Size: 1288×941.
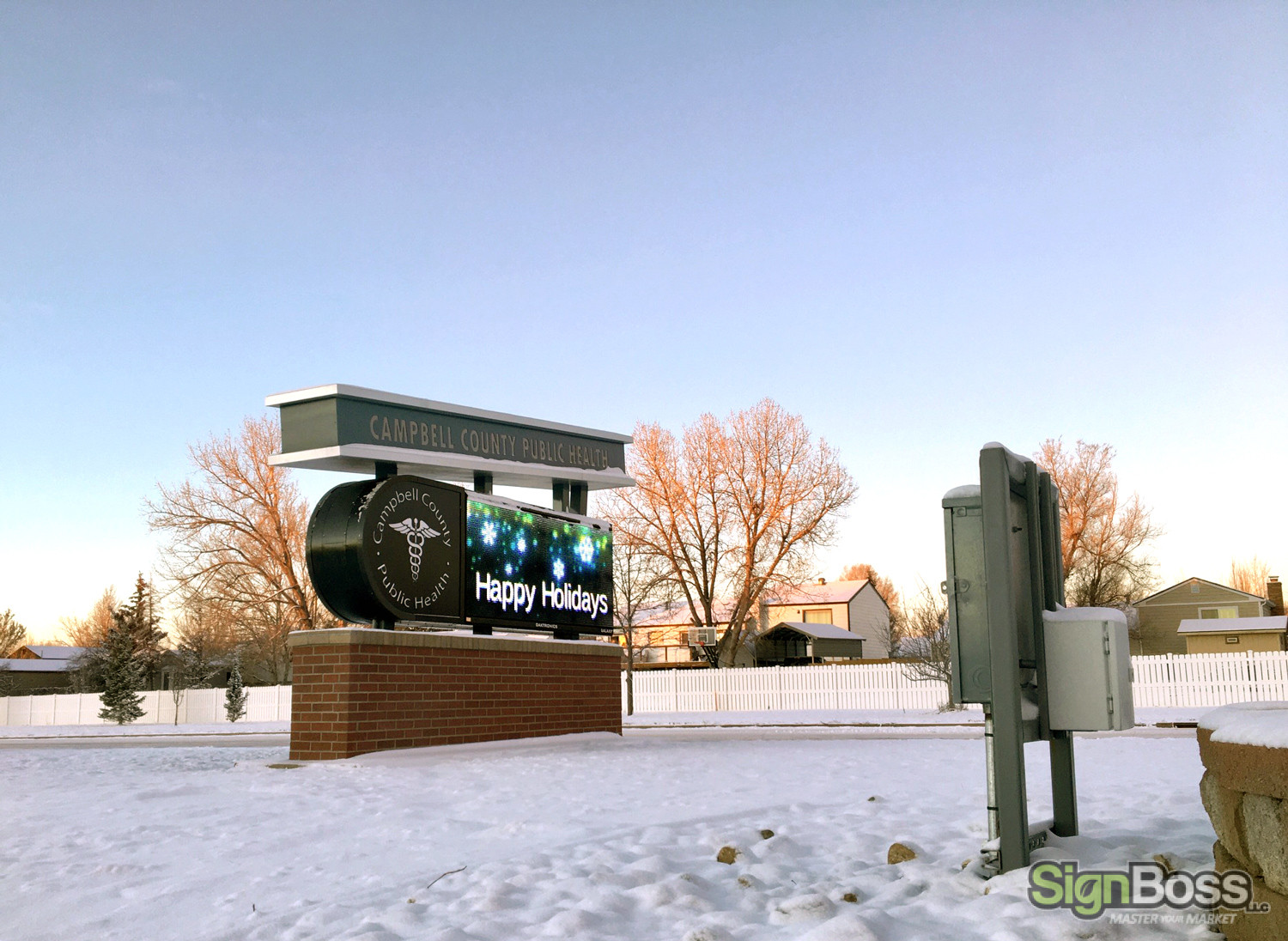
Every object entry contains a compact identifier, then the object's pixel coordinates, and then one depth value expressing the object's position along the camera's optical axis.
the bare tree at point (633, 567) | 38.94
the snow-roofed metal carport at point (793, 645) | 60.25
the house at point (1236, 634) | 44.44
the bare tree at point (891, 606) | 73.56
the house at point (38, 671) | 62.66
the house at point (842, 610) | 69.25
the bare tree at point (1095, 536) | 45.03
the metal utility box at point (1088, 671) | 4.85
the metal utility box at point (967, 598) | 4.88
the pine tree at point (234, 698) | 35.91
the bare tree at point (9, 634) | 73.61
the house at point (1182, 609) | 51.81
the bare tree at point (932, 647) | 26.84
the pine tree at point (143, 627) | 46.38
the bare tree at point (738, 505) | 39.91
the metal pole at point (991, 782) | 4.82
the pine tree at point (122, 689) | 37.62
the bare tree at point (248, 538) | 40.66
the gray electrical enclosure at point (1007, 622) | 4.65
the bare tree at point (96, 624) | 77.71
